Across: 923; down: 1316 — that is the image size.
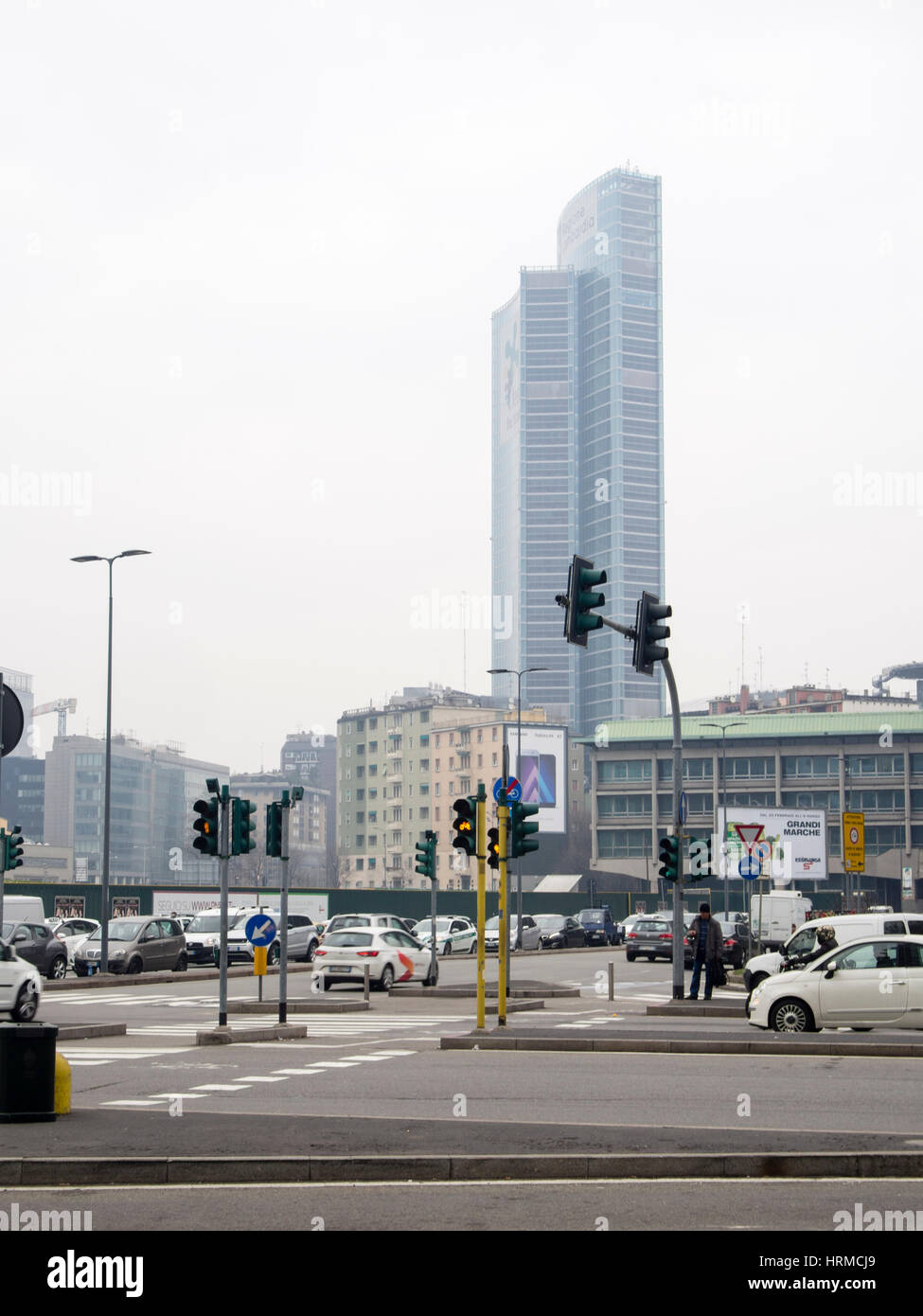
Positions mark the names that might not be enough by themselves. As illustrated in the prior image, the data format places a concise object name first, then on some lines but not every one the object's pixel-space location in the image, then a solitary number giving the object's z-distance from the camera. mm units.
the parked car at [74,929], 46156
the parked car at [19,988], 23531
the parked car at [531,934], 62281
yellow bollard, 12945
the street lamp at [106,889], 37844
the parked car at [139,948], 40500
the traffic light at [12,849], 34781
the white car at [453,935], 54344
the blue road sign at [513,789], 24856
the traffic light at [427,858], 34406
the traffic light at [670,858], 26266
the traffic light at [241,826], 23266
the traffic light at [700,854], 30719
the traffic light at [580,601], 19875
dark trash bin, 12359
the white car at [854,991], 21516
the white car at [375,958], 33156
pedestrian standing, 28359
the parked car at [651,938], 50688
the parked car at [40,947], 37406
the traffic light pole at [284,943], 24188
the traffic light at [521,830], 23297
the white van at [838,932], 28500
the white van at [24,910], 43750
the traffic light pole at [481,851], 21531
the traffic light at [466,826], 24000
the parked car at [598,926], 69562
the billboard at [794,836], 75562
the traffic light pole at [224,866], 21891
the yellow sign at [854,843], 26389
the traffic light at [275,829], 24484
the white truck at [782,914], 52125
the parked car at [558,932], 64438
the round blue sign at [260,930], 25062
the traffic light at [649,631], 22125
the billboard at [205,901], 61750
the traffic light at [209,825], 22031
